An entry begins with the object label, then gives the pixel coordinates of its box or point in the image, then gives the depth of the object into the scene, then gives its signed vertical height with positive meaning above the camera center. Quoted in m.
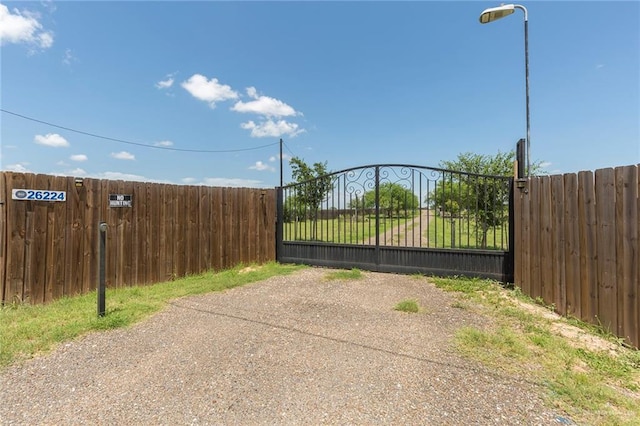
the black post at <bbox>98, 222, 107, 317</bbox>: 3.66 -0.71
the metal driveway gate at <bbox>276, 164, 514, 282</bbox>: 5.66 -0.23
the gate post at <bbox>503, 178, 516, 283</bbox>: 5.36 -0.58
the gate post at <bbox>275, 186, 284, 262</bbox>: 7.64 -0.13
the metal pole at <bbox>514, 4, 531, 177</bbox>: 5.46 +2.91
